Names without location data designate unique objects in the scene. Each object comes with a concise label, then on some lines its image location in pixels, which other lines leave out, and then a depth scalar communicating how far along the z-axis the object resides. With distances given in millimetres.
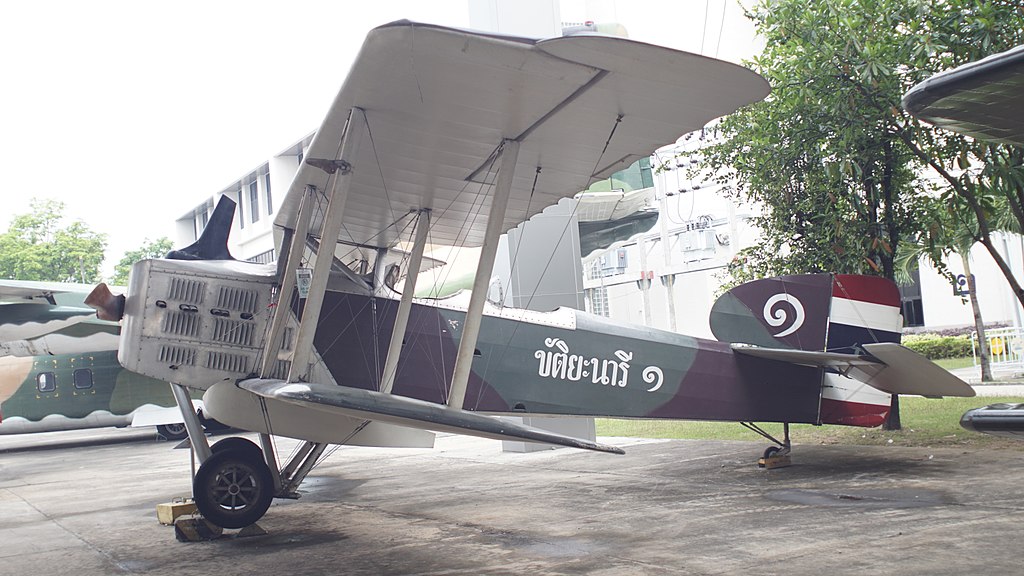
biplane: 4977
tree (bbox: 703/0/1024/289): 9000
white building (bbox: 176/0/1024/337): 27031
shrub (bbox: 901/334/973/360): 24219
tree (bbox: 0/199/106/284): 41625
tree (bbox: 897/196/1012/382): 10133
